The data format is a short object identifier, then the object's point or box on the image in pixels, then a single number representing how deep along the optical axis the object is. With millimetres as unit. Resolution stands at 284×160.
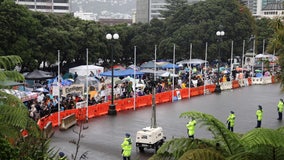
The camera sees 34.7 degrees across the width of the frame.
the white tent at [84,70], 38844
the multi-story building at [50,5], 126312
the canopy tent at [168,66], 43078
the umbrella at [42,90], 29016
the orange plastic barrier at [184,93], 34191
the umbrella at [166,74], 39594
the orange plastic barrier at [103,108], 26703
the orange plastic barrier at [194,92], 35288
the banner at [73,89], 27031
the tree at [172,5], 91925
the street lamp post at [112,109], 26886
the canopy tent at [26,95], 24100
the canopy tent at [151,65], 42688
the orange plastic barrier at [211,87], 37103
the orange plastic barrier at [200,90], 36153
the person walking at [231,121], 21156
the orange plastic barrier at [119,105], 28159
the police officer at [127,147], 15875
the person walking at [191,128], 18672
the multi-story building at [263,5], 130625
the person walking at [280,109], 24519
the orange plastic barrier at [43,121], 21703
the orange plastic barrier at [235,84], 40728
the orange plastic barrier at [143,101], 29891
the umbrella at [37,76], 31438
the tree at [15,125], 6566
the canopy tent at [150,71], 39603
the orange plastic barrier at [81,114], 24703
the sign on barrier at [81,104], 25797
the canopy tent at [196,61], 47375
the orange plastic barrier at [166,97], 32203
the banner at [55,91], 24784
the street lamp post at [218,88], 36972
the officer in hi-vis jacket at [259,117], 22422
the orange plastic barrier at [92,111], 25927
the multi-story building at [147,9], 174625
